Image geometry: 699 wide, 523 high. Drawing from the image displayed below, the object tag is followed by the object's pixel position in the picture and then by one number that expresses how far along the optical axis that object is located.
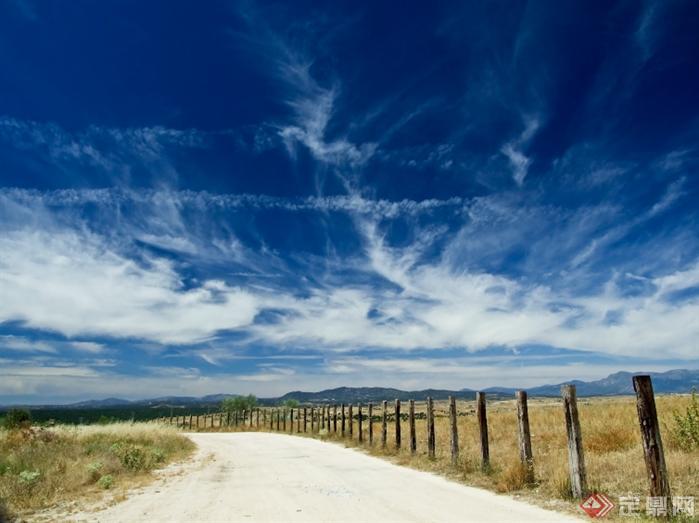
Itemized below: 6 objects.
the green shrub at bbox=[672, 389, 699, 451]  11.29
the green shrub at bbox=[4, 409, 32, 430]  23.89
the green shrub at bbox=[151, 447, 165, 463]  17.56
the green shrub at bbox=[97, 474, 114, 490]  12.03
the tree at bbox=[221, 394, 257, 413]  81.56
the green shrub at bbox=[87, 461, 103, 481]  12.88
